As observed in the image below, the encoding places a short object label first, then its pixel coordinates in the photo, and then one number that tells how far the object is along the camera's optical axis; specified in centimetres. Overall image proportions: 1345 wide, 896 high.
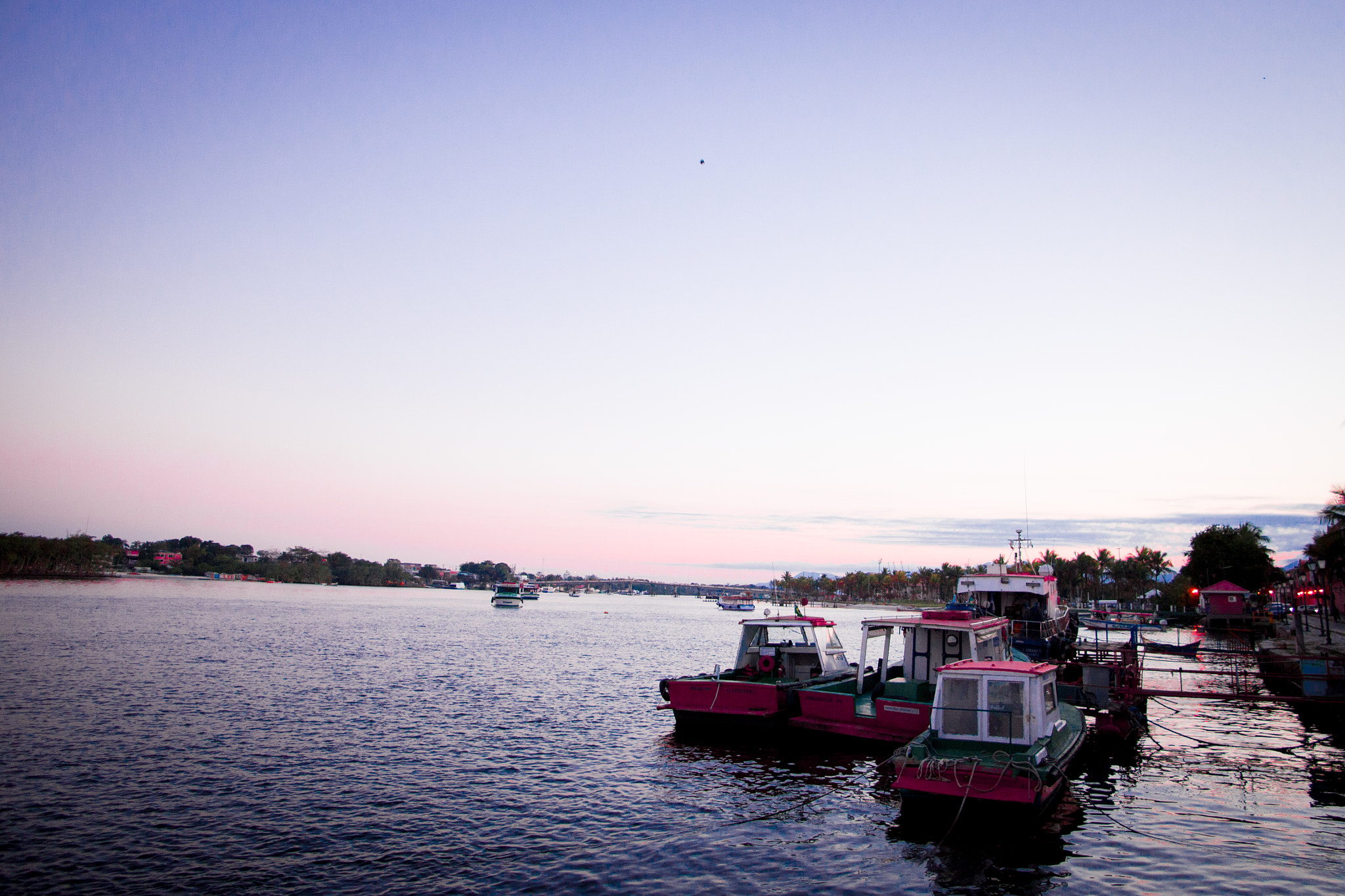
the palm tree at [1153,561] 15950
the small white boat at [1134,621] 9939
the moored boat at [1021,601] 3556
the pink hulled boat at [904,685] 2362
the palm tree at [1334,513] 4325
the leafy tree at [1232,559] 10125
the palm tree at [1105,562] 16566
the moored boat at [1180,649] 5425
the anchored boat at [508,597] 18812
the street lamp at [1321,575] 7038
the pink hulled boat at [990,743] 1650
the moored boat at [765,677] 2630
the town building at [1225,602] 8612
